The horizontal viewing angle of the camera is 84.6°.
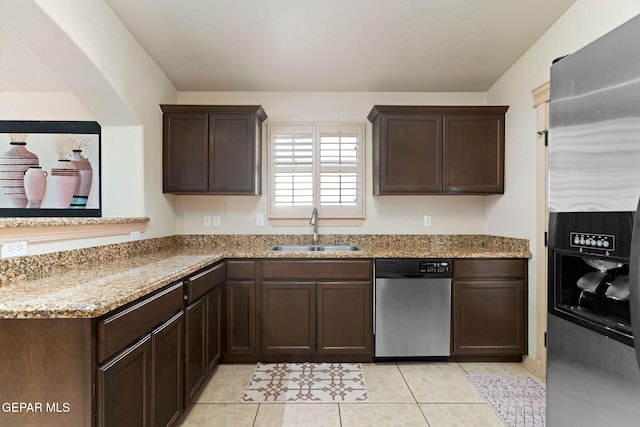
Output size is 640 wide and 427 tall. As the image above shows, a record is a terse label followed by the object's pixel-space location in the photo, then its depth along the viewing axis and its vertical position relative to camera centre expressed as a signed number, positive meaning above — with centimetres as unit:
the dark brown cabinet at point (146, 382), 129 -73
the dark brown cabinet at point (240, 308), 287 -79
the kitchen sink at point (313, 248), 346 -36
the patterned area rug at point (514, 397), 213 -124
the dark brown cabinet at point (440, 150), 320 +57
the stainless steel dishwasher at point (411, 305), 285 -75
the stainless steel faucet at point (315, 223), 344 -11
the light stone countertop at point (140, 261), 125 -33
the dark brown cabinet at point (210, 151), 317 +54
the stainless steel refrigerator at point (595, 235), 104 -7
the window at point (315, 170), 355 +42
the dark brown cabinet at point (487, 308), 287 -78
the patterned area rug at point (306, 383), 236 -125
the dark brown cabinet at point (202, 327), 211 -78
